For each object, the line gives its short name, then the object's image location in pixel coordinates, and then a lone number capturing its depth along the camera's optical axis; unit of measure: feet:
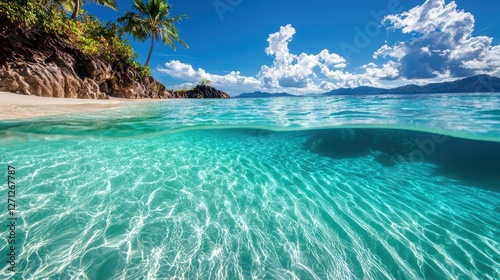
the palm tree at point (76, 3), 68.25
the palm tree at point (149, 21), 94.53
